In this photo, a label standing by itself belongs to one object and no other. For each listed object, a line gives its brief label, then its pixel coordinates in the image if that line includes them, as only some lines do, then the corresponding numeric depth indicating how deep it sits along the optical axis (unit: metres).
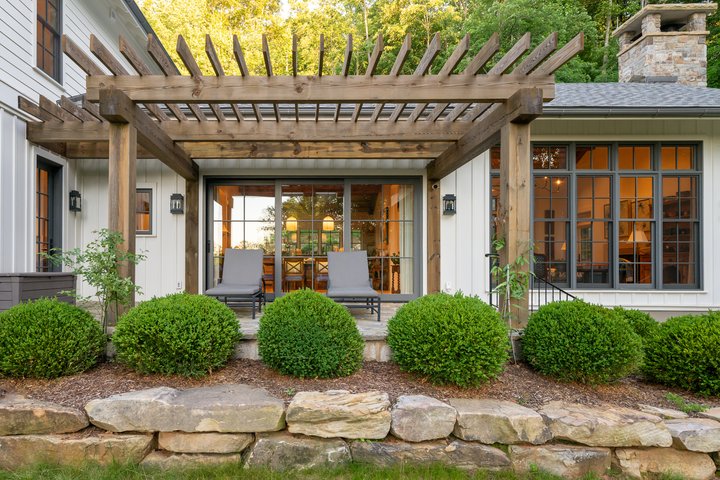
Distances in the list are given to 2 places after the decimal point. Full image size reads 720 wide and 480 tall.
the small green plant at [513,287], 3.31
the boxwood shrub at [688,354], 2.88
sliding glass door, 5.98
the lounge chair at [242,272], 5.10
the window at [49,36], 5.26
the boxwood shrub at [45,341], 2.81
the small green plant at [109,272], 3.15
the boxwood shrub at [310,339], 2.95
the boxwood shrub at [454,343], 2.80
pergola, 3.15
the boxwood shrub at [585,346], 2.89
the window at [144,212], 5.81
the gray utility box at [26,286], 3.97
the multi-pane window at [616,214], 5.79
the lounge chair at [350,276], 4.90
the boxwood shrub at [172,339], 2.86
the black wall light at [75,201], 5.60
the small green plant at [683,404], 2.75
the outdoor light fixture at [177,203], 5.68
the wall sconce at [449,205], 5.71
